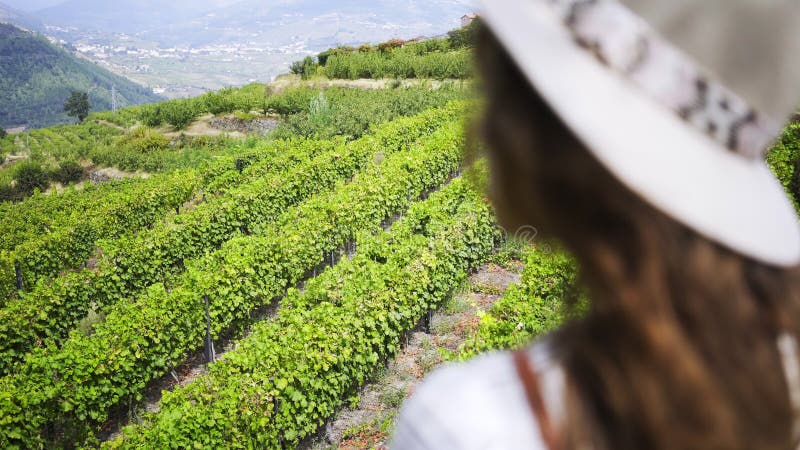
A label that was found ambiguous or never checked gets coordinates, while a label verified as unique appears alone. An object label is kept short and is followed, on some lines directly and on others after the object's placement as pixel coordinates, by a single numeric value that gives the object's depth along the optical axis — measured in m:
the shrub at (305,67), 49.09
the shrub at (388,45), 52.38
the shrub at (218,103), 41.69
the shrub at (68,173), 32.88
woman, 0.62
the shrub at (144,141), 36.25
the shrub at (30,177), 31.38
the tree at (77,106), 90.69
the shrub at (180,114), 40.88
